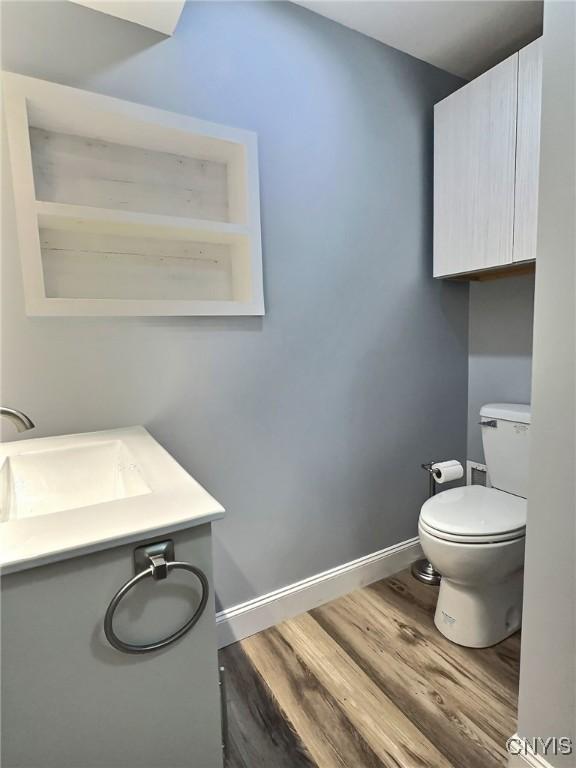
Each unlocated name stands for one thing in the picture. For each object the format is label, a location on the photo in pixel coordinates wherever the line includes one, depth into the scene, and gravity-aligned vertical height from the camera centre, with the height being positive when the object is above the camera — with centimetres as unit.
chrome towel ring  62 -37
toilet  146 -82
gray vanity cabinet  60 -52
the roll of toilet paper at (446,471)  188 -66
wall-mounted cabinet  157 +66
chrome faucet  81 -15
